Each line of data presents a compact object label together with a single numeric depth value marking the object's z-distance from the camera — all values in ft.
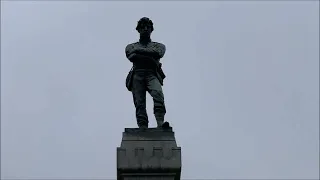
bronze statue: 90.36
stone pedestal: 84.94
